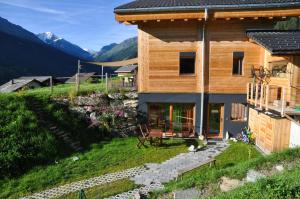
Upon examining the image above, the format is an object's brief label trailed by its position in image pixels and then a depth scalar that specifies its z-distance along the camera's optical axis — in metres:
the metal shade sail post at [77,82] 15.70
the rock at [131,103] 15.05
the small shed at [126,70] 27.61
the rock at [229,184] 7.04
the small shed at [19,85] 24.65
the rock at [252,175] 7.20
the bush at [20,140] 10.64
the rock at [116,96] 15.32
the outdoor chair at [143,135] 12.98
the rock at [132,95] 15.25
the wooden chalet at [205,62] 12.87
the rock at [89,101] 14.95
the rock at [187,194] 6.92
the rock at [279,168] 7.57
